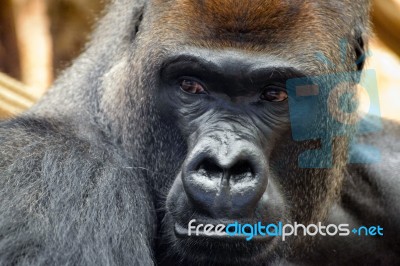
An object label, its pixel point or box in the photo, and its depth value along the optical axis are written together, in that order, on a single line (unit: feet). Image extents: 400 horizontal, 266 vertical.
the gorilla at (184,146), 22.50
